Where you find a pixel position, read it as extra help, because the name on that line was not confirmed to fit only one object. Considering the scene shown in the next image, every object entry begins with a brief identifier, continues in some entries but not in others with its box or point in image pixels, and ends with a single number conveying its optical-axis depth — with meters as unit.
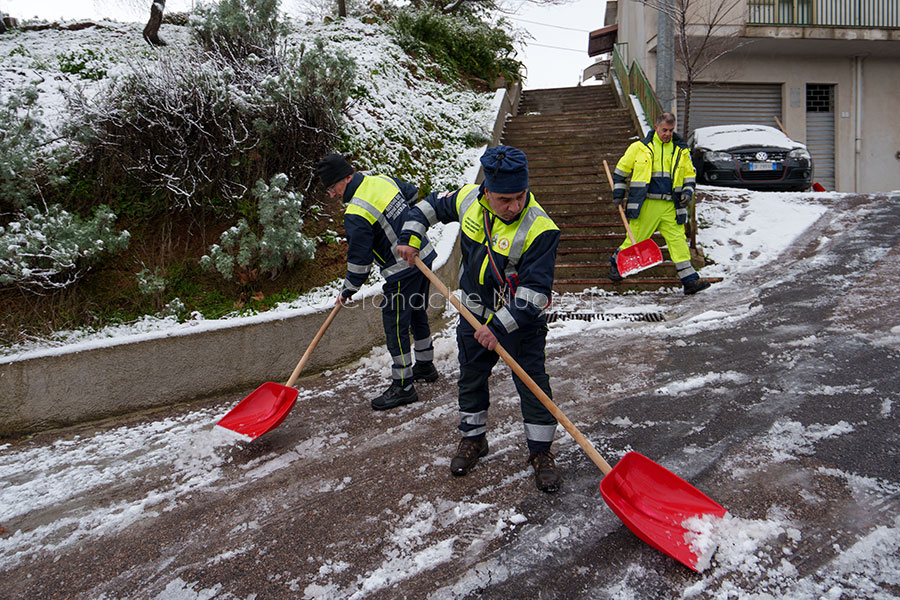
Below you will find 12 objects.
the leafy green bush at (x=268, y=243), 5.00
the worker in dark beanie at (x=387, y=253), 3.80
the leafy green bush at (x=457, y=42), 11.88
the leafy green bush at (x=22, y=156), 4.73
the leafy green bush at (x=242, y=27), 7.25
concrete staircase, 6.96
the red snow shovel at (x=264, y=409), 3.46
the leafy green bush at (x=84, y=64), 7.12
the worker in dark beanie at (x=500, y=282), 2.57
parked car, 9.73
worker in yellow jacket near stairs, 6.11
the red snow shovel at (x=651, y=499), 2.20
